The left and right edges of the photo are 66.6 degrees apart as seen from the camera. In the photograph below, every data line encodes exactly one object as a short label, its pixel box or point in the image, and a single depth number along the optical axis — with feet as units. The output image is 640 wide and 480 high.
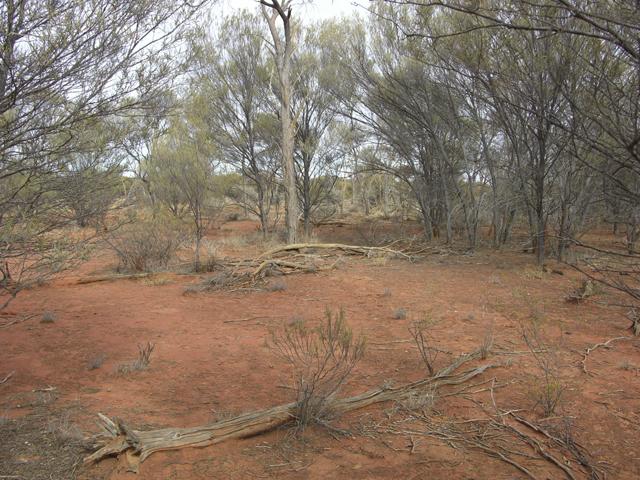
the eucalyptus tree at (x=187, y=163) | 57.00
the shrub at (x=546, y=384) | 13.06
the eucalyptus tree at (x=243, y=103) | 60.90
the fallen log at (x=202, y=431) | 11.17
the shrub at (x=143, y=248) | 38.96
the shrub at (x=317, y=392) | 12.63
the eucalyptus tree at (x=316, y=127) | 59.26
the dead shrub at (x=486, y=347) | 17.57
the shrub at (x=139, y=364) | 17.40
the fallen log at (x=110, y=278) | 35.23
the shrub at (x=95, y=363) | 17.99
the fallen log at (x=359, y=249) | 44.14
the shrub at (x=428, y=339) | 16.38
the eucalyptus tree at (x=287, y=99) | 45.52
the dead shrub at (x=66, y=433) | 11.69
